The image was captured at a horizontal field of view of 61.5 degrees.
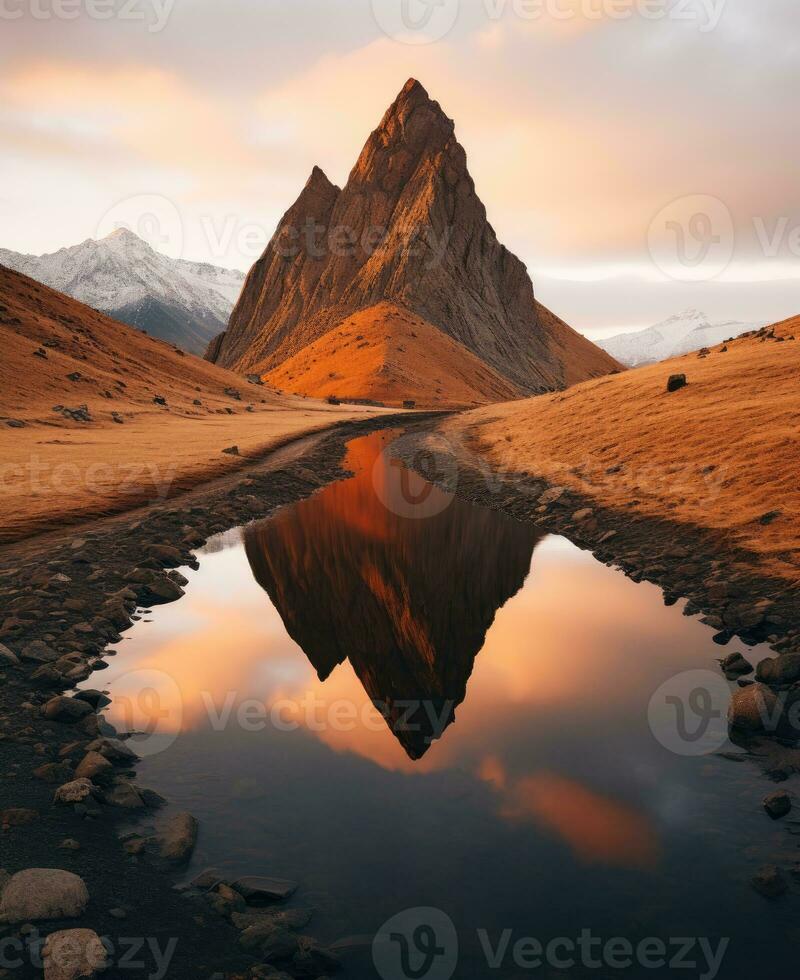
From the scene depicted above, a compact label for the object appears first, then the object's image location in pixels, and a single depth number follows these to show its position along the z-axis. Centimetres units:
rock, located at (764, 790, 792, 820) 877
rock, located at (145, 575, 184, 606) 1778
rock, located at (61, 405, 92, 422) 5088
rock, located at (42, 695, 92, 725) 1074
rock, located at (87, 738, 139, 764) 985
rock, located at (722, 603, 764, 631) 1470
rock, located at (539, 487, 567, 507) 2878
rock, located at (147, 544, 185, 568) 2067
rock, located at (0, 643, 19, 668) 1225
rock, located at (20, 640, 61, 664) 1264
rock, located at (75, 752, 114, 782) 916
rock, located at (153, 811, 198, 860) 791
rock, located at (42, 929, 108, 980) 600
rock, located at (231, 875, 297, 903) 730
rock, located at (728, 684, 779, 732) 1083
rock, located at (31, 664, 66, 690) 1187
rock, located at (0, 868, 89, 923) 657
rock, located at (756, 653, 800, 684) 1213
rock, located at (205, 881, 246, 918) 711
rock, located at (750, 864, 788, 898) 751
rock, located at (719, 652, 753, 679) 1286
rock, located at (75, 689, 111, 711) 1155
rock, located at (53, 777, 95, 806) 860
